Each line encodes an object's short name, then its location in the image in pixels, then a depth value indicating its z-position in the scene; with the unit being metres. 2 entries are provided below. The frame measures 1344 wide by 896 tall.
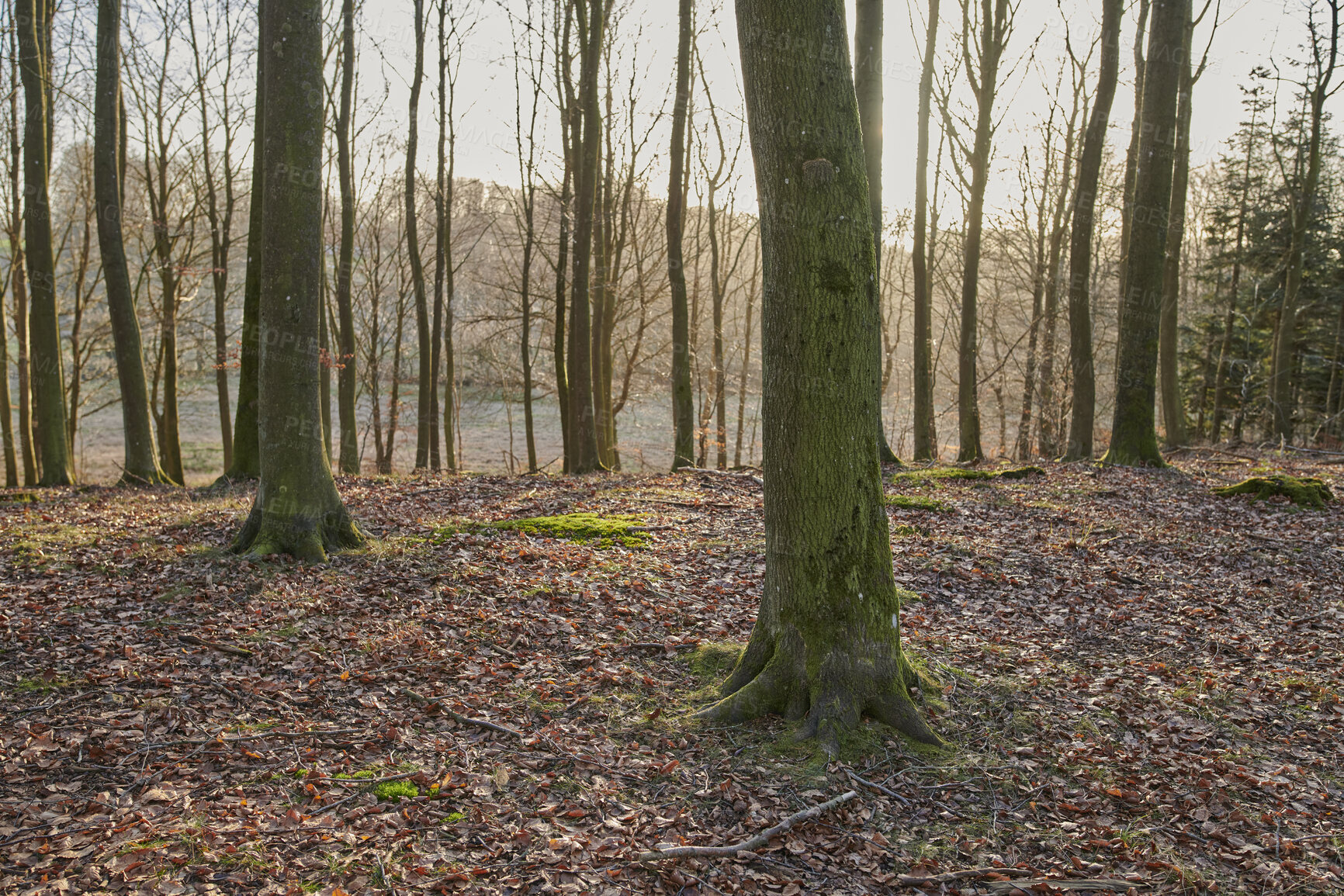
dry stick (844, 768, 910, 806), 3.71
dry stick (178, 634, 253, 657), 5.00
